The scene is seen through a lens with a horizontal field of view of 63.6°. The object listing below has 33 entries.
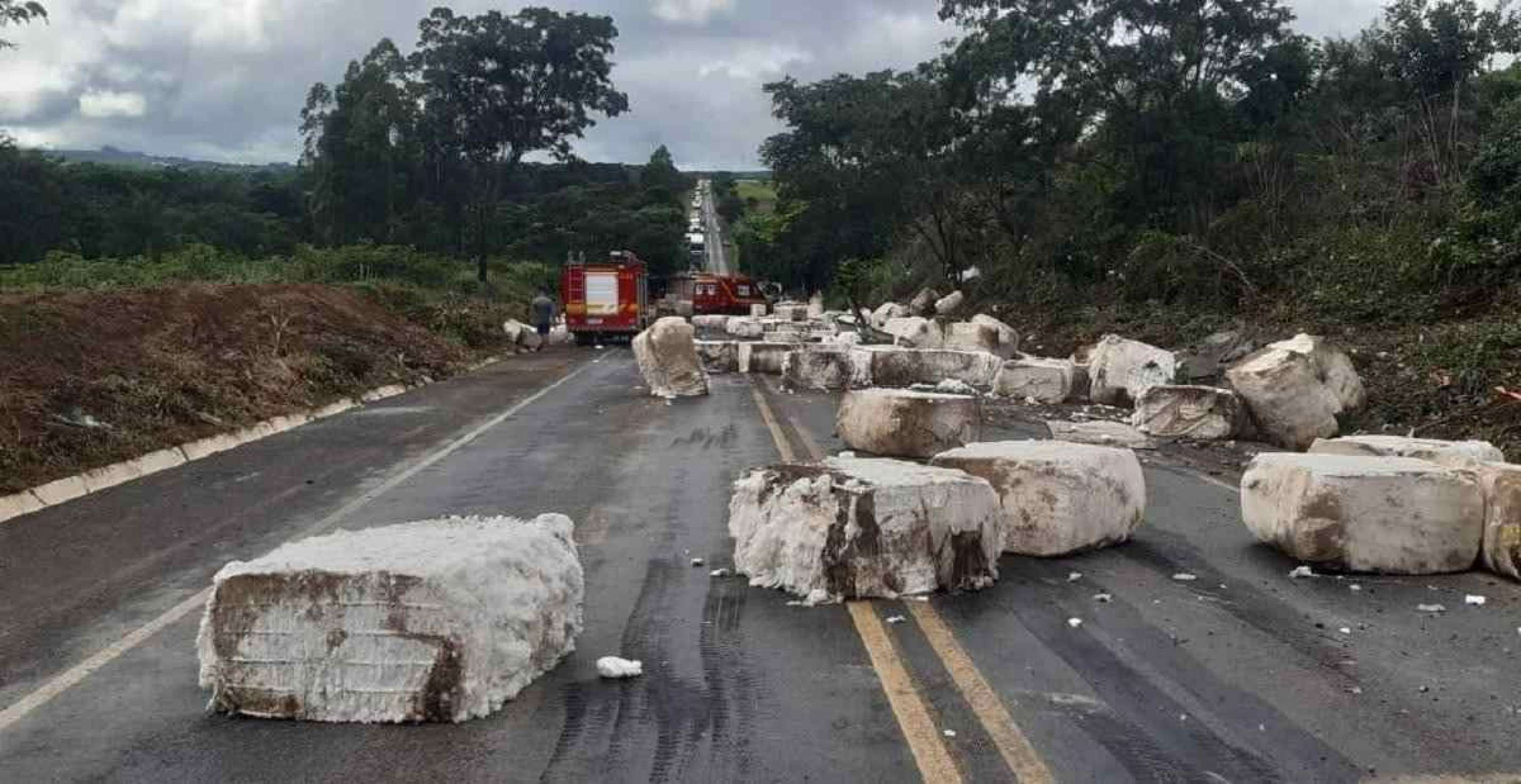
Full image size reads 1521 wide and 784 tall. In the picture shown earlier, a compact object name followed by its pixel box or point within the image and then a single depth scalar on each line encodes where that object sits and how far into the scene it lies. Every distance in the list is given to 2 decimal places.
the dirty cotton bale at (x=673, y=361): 19.73
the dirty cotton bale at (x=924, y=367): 20.34
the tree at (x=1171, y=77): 29.28
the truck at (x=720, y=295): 55.72
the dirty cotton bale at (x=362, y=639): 4.79
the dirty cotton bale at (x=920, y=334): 26.61
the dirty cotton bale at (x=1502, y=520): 6.92
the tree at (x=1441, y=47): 24.55
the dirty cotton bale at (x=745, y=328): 40.94
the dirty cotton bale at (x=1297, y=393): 13.23
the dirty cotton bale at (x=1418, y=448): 8.51
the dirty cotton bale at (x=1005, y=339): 24.50
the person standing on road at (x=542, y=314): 37.50
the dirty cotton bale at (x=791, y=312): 48.03
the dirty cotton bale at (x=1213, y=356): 17.86
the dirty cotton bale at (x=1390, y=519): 7.06
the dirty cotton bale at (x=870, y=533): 6.43
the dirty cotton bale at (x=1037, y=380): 18.58
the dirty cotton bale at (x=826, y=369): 20.83
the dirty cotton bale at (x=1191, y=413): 13.63
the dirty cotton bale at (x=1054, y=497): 7.52
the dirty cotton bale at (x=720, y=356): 25.25
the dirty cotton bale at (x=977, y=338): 24.36
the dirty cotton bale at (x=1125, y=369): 17.20
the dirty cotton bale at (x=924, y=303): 44.31
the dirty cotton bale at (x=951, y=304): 41.28
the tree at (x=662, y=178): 106.38
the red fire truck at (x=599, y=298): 36.56
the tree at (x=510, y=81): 56.59
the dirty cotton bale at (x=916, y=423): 11.52
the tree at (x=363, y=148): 57.06
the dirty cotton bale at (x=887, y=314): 42.28
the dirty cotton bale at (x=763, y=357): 24.64
